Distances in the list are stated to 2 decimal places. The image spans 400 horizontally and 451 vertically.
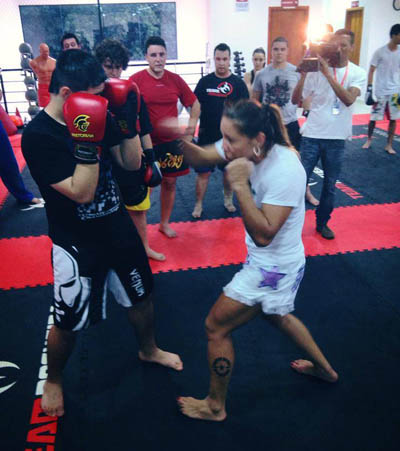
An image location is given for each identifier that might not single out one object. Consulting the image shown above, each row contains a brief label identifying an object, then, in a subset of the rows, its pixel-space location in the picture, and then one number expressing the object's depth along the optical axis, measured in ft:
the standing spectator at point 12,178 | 12.56
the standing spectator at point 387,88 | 17.93
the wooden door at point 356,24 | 31.63
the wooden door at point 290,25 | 31.45
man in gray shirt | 12.87
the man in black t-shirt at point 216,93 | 11.97
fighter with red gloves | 4.71
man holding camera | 9.86
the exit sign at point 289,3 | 31.12
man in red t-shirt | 10.02
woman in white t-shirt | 4.58
